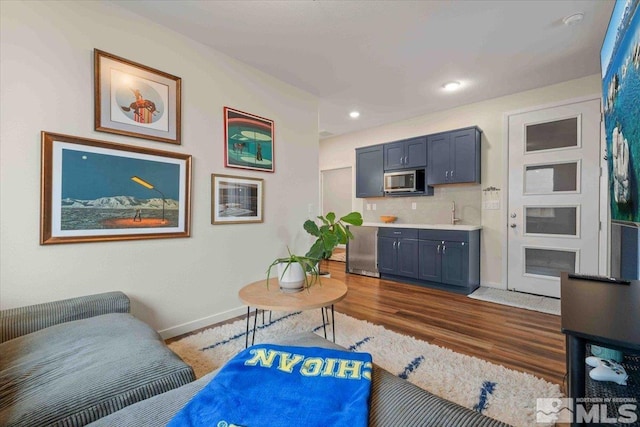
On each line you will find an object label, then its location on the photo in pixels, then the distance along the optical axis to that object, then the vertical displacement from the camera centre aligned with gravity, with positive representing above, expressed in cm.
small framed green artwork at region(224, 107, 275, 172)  269 +74
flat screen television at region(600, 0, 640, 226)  113 +51
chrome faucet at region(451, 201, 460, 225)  405 +0
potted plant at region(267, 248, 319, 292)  201 -43
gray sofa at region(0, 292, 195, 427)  93 -62
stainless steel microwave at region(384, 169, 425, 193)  420 +52
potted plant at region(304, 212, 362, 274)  270 -20
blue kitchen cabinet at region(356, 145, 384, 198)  464 +74
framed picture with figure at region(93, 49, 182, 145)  196 +87
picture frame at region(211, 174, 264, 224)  261 +14
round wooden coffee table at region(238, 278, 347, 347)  175 -56
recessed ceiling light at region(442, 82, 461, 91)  326 +154
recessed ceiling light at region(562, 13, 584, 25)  212 +153
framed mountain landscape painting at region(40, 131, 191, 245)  178 +16
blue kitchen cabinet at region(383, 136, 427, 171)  414 +94
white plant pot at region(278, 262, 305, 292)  201 -46
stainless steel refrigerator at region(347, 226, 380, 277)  438 -61
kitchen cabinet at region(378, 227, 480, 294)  353 -58
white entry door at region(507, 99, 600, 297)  310 +24
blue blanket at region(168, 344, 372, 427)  75 -54
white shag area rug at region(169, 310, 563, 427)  153 -101
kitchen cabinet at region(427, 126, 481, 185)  370 +80
